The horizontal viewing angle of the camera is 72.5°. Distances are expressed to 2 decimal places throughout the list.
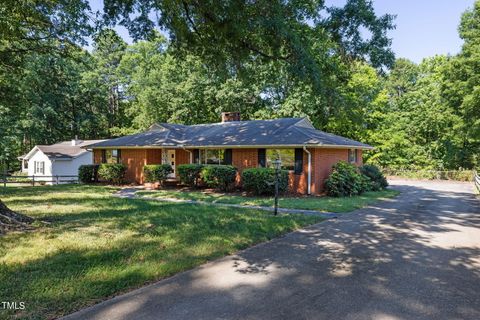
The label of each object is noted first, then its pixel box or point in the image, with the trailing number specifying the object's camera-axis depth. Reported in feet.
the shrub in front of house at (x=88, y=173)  71.00
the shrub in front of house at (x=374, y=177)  60.54
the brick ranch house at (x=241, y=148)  51.39
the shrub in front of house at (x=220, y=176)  54.41
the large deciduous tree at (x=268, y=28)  25.26
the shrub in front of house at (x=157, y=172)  60.59
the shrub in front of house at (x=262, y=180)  48.43
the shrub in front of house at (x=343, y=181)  49.49
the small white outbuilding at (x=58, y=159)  98.12
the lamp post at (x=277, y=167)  31.35
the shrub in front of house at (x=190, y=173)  58.75
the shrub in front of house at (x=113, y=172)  66.74
